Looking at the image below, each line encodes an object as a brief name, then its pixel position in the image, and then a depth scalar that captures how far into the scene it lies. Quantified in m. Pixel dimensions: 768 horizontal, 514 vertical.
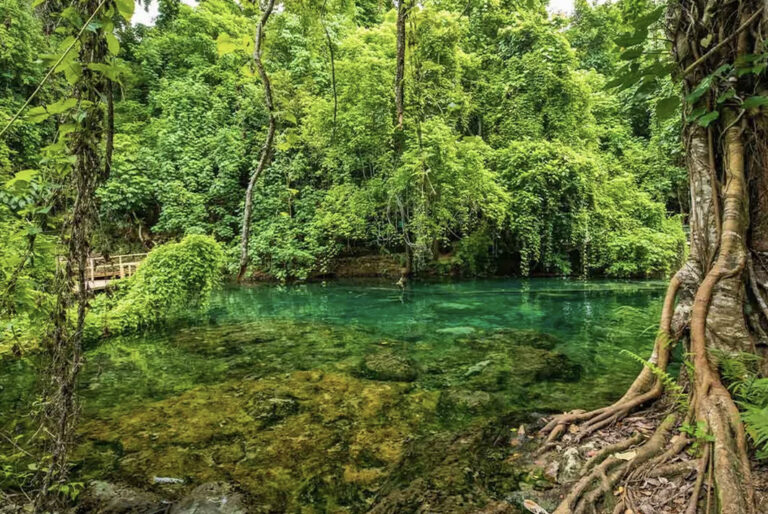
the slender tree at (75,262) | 1.61
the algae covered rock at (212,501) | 2.83
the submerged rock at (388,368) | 5.50
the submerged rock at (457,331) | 8.06
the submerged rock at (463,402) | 4.27
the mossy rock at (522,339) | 7.01
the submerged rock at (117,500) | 2.85
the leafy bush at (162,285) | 8.80
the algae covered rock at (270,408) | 4.30
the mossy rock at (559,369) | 5.24
